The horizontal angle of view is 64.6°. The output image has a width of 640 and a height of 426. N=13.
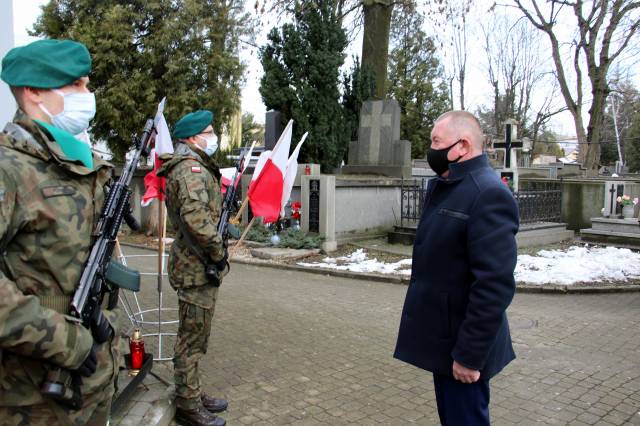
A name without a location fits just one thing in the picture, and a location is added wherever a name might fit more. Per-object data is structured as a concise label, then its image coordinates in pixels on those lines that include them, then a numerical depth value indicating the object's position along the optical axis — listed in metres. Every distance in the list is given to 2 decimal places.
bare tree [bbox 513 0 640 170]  22.41
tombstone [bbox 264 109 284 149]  15.11
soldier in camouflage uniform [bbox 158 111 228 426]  3.43
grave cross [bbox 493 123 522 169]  14.23
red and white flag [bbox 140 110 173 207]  4.70
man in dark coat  2.31
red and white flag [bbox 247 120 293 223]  5.07
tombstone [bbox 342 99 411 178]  15.30
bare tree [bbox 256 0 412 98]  17.42
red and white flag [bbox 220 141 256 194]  4.92
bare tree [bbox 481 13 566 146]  35.25
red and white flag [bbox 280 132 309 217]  5.39
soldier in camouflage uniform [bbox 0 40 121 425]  1.64
